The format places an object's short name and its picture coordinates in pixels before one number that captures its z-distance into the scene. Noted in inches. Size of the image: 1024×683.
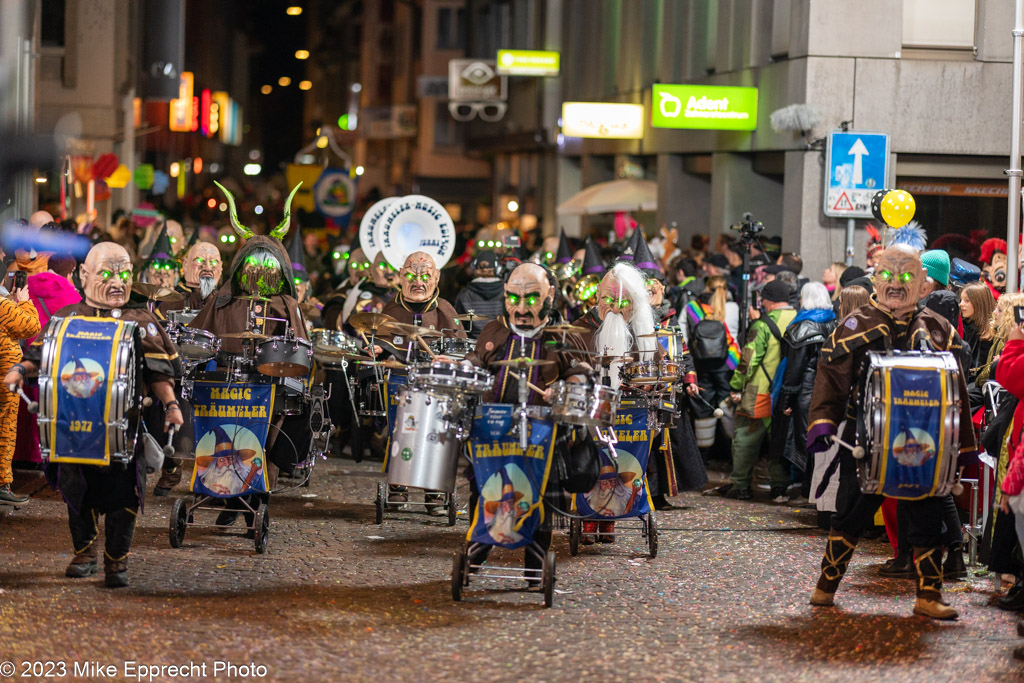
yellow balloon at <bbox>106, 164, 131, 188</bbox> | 1151.0
